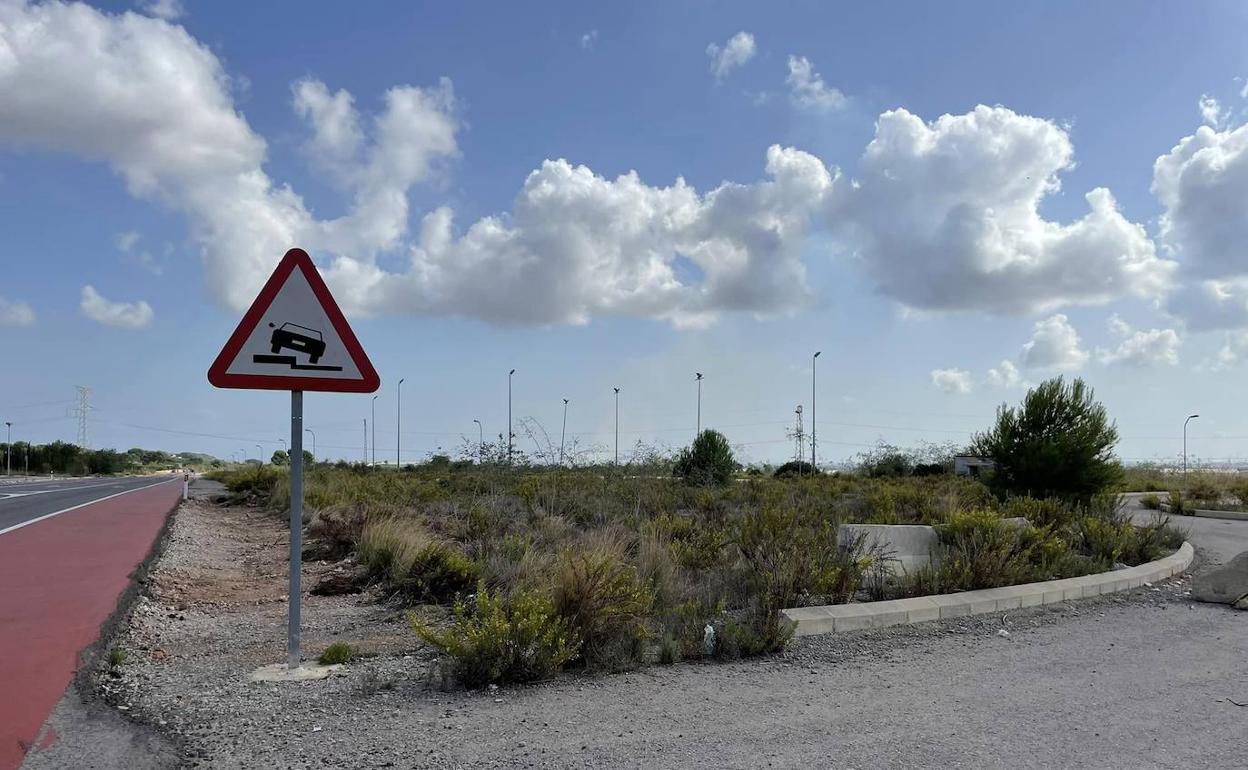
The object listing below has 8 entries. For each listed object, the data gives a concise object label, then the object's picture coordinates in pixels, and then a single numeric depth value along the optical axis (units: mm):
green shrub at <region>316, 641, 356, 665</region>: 5922
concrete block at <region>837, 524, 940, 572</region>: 10953
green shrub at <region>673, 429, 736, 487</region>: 28375
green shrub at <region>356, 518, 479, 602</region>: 8570
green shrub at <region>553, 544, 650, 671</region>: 5703
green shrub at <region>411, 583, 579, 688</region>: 5215
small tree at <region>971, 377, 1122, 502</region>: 18016
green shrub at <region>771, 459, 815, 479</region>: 57312
